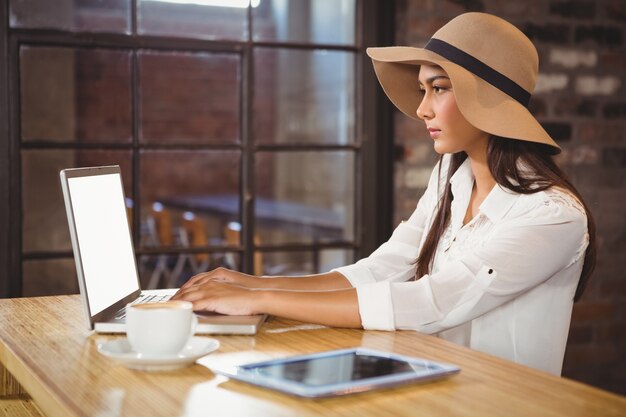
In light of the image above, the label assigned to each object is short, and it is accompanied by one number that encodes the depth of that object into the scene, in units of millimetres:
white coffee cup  1835
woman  2144
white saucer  1821
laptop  2049
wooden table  1671
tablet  1722
